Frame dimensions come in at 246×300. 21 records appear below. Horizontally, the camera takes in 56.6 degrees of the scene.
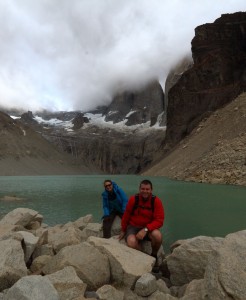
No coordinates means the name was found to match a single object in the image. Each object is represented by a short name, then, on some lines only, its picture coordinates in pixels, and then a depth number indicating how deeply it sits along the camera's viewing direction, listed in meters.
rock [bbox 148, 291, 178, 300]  4.24
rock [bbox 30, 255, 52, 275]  5.22
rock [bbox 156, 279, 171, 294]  4.61
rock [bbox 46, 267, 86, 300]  4.13
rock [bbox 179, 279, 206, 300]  3.66
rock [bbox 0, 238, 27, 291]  4.36
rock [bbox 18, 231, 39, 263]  5.40
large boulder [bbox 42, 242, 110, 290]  4.70
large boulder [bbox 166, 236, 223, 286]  4.83
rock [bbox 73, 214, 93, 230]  8.68
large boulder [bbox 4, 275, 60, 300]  3.57
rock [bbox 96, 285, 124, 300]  4.35
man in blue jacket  6.76
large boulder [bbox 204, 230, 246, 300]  3.34
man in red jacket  5.65
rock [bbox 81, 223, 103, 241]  7.32
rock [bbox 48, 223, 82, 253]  5.96
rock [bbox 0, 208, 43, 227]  7.65
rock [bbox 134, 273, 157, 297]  4.46
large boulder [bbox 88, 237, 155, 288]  4.81
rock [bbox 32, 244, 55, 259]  5.62
